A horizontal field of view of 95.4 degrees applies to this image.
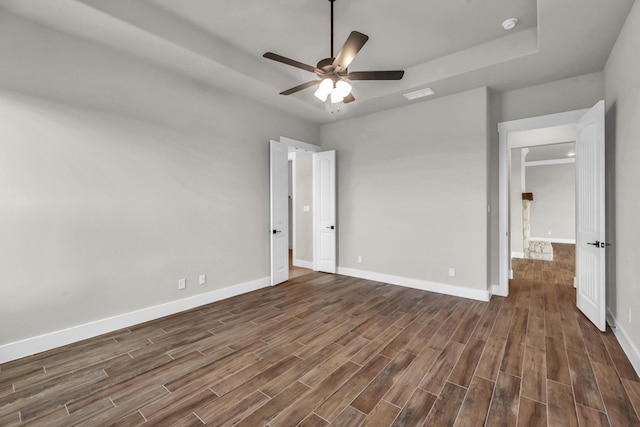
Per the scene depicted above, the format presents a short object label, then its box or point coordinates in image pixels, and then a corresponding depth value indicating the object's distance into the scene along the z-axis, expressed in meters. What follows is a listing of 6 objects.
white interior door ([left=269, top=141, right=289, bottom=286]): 4.68
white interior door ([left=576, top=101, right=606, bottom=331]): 2.96
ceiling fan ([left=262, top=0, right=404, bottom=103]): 2.43
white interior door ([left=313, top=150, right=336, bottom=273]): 5.59
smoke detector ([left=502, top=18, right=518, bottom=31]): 2.97
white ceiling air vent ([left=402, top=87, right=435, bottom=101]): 4.09
